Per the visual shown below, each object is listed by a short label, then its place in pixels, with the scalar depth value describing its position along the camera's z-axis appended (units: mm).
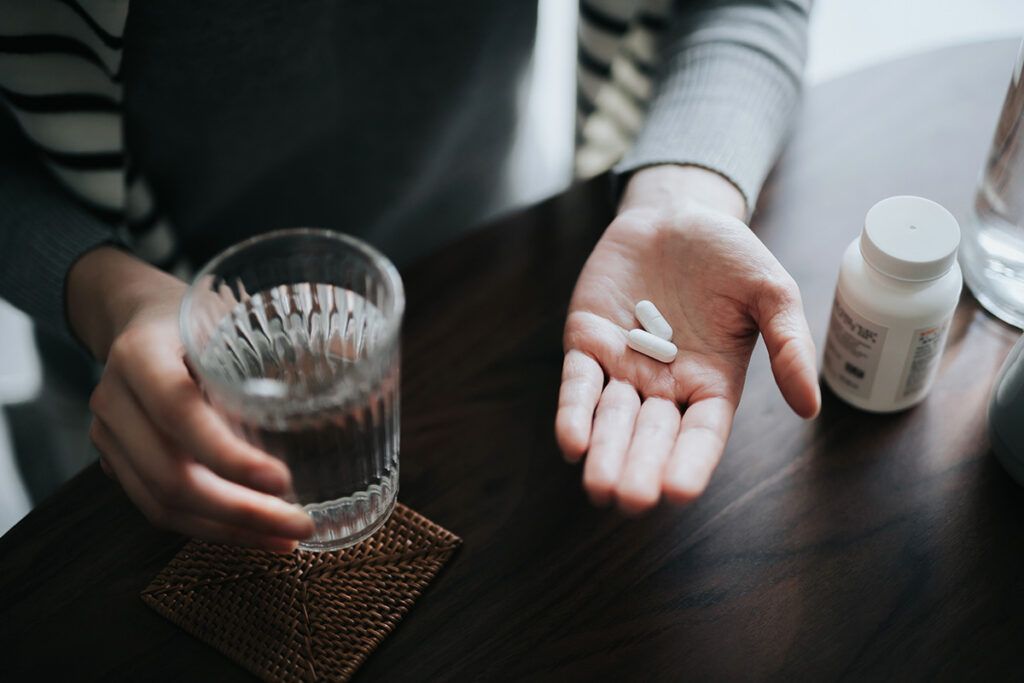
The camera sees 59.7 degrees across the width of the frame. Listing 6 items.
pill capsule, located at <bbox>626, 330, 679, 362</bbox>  563
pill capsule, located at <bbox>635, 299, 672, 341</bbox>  583
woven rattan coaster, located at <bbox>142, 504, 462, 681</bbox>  509
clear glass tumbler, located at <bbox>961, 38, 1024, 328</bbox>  616
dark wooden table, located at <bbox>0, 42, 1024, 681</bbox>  507
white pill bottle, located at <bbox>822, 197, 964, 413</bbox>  529
